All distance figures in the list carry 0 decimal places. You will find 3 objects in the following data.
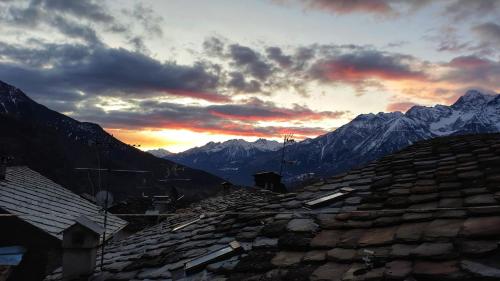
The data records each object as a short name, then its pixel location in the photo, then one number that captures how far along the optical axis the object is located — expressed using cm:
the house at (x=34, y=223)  1242
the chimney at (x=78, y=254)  747
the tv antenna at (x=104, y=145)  788
